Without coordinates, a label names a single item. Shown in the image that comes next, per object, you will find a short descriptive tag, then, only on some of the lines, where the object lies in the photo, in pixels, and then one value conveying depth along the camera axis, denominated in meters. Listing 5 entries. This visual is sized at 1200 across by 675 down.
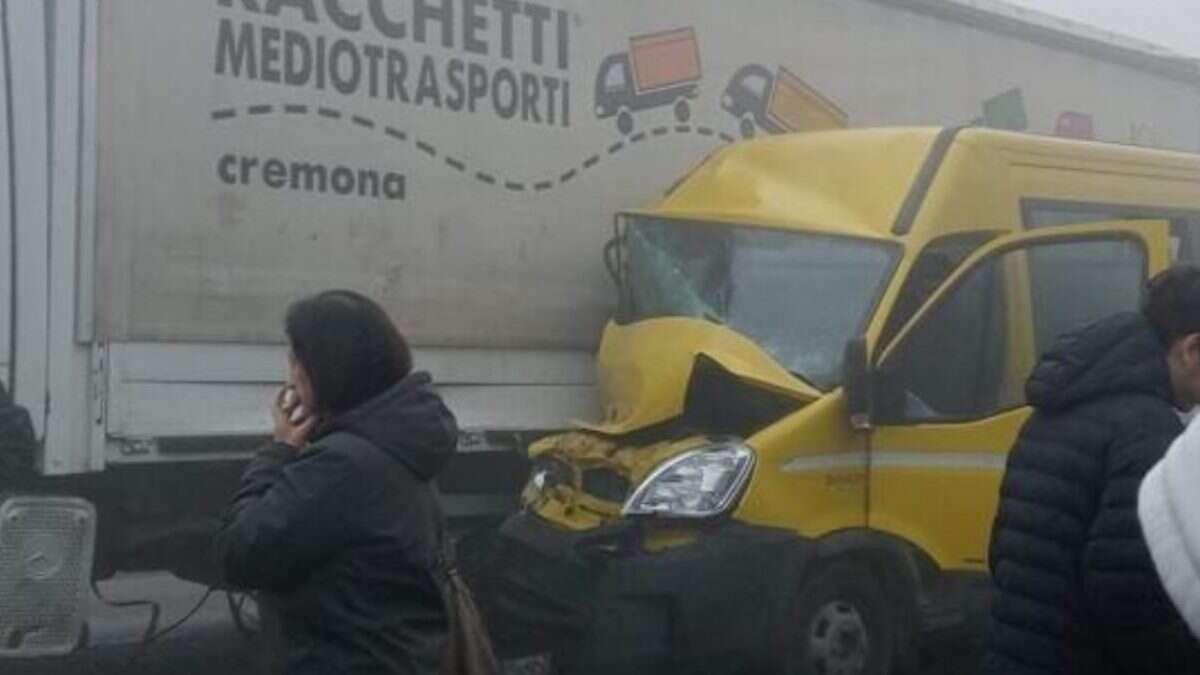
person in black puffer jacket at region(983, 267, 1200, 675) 4.03
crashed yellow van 8.13
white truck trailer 7.58
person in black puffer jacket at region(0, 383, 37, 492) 7.41
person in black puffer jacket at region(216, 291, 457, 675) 4.25
